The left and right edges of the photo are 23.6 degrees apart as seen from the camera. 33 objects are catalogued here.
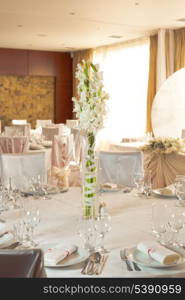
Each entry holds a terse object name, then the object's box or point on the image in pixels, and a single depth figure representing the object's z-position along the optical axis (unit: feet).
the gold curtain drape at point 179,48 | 33.47
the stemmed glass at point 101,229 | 6.31
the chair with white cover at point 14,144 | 24.48
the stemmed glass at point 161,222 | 6.72
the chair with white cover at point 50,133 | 30.19
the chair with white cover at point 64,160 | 24.75
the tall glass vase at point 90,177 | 7.64
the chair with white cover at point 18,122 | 42.91
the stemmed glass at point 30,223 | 6.57
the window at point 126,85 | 39.70
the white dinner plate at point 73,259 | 5.67
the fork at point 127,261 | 5.69
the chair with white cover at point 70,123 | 39.66
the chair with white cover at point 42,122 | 42.07
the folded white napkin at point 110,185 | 10.55
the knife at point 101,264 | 5.56
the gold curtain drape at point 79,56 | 45.80
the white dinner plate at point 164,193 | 9.77
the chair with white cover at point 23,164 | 12.42
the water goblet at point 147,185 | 9.91
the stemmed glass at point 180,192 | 9.07
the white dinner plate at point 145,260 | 5.67
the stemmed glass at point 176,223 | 6.67
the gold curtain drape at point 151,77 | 35.91
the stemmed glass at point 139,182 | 10.06
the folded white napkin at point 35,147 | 25.17
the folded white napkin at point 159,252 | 5.73
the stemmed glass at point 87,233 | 6.21
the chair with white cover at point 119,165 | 12.76
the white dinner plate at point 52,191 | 9.86
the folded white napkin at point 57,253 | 5.72
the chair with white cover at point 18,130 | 30.14
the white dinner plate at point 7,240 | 6.41
